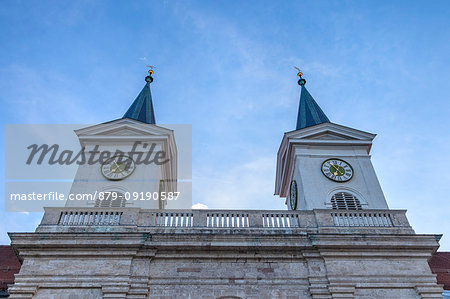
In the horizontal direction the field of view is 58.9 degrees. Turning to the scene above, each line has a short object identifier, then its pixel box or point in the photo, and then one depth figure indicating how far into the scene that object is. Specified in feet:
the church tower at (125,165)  53.36
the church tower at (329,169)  54.44
